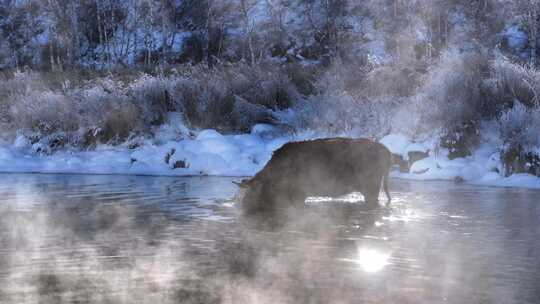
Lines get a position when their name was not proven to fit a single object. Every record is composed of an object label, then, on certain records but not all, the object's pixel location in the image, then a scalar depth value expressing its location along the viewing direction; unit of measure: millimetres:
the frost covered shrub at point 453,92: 19875
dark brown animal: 11617
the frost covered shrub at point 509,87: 20688
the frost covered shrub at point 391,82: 25453
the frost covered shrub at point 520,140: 16531
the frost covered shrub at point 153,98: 25641
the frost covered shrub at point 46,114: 25406
